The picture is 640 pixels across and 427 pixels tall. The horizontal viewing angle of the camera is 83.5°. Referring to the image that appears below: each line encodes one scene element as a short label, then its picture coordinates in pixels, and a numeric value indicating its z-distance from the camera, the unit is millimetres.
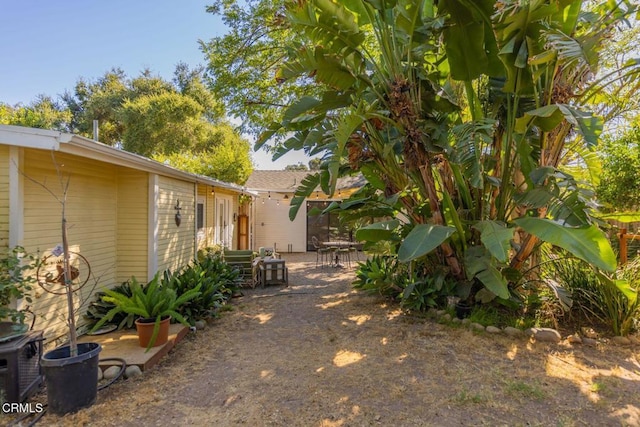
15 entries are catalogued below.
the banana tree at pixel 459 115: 4102
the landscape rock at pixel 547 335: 4715
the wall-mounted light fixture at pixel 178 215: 7082
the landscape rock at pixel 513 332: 4883
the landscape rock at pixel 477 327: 5088
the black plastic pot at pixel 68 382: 3045
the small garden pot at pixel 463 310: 5430
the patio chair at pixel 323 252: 12157
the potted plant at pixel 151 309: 4406
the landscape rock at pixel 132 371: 3852
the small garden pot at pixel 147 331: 4406
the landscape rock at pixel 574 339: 4612
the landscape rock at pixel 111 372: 3779
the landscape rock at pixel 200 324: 5494
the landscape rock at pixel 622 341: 4574
